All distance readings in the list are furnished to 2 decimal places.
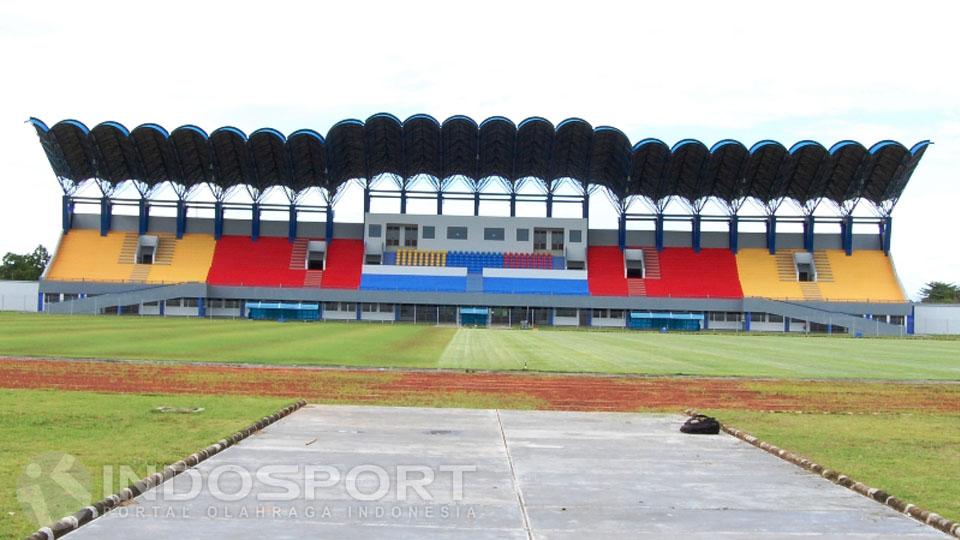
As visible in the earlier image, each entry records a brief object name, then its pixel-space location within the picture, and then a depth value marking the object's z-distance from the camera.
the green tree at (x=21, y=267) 130.62
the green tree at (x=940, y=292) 159.88
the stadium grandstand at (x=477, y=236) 92.12
